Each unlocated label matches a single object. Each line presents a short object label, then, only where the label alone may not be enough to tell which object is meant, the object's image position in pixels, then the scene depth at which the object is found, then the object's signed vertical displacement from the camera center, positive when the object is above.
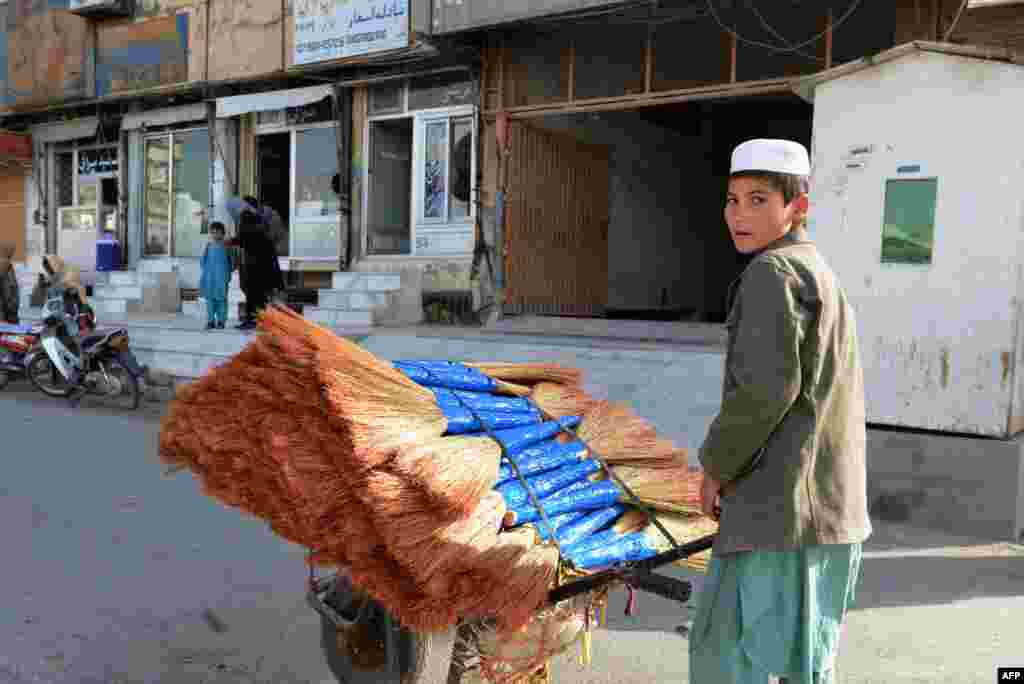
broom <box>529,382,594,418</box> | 2.90 -0.50
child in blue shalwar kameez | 11.07 -0.43
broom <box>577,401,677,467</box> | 2.84 -0.60
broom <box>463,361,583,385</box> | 3.00 -0.42
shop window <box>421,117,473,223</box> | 11.48 +1.11
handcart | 2.37 -1.13
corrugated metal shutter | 10.37 +0.36
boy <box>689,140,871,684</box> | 1.96 -0.45
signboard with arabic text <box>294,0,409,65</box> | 11.16 +2.94
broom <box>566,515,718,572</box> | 2.43 -0.84
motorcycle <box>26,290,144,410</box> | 9.15 -1.29
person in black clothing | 10.74 -0.19
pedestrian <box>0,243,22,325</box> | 11.41 -0.72
